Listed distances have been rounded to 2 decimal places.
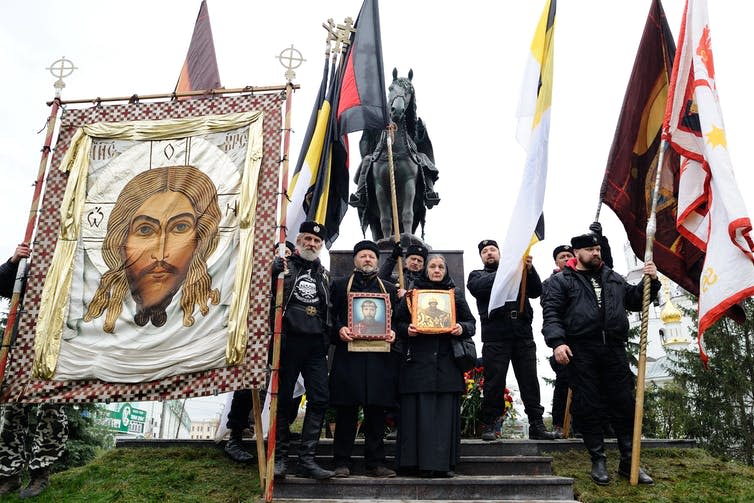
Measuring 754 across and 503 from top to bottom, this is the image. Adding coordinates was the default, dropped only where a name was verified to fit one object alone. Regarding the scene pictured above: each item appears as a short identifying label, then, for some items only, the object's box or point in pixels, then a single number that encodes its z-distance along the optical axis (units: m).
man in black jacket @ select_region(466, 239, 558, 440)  6.36
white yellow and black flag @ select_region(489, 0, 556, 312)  6.01
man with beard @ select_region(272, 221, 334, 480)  5.16
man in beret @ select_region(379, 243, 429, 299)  6.30
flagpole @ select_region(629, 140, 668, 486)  5.27
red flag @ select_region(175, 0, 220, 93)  8.94
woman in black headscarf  5.18
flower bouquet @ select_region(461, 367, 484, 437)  6.90
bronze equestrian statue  9.06
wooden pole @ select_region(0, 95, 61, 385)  5.42
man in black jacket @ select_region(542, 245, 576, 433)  7.10
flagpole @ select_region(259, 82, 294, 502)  4.80
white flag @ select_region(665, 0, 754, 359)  5.29
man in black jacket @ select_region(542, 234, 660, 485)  5.45
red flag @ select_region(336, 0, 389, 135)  6.96
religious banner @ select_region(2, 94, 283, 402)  5.35
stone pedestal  8.02
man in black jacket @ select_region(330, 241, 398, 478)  5.28
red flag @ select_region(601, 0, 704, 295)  6.73
